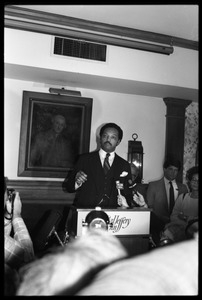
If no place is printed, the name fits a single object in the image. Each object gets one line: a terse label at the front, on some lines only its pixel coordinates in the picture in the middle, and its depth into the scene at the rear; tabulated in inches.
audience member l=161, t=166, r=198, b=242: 76.6
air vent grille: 100.4
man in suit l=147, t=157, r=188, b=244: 110.0
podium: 63.1
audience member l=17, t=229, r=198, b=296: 21.3
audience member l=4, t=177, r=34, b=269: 45.1
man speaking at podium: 88.2
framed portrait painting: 129.6
